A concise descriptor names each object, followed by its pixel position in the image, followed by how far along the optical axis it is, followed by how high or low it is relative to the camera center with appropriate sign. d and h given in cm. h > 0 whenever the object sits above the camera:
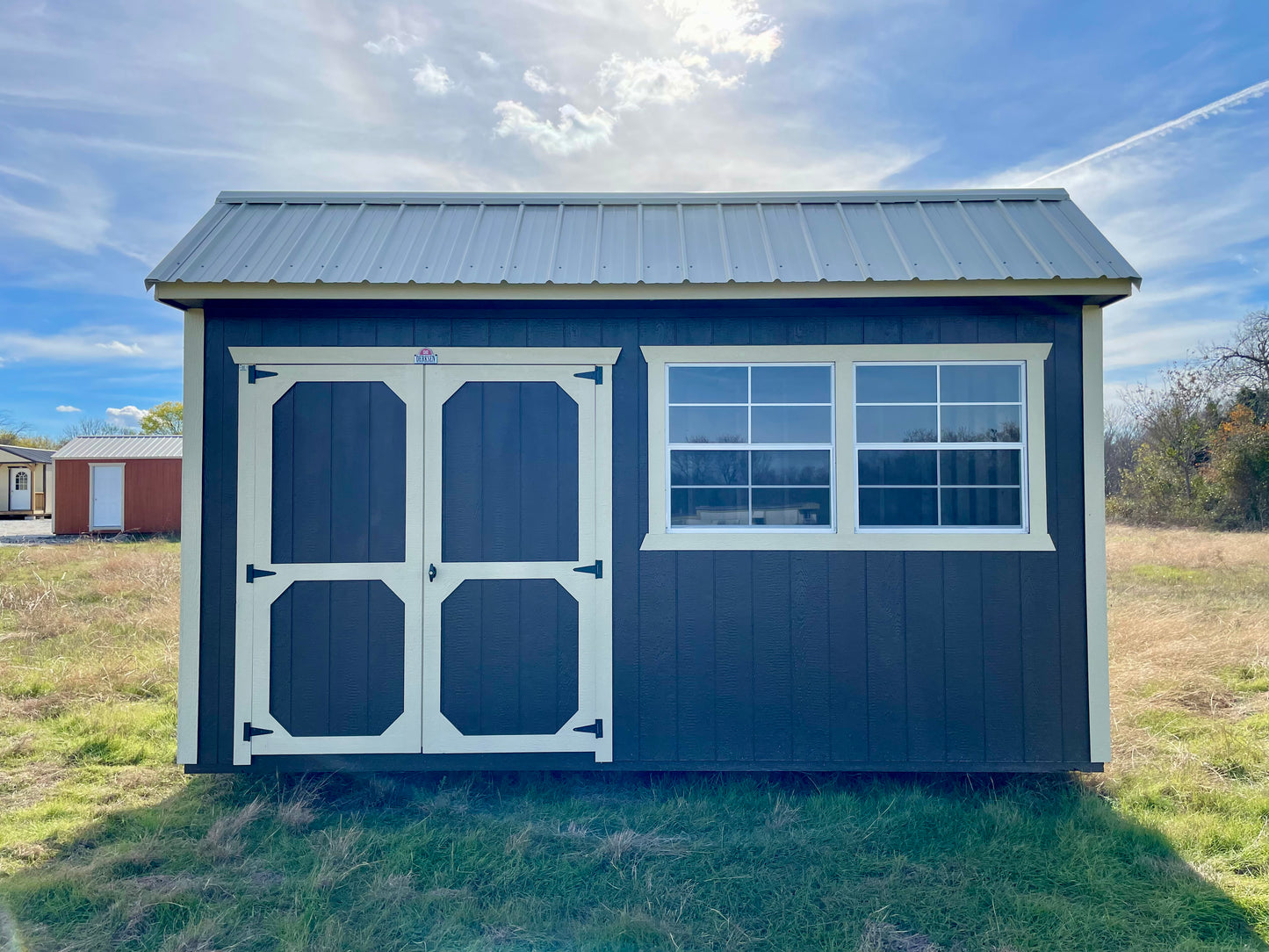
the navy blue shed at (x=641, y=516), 375 -10
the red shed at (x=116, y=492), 1756 +26
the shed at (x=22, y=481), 2616 +80
